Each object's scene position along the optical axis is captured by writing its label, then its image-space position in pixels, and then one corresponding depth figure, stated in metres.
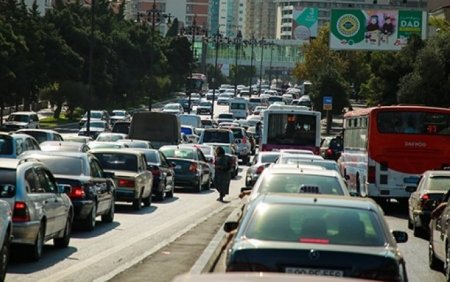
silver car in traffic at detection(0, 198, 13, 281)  13.98
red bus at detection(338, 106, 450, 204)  32.34
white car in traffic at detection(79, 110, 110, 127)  76.07
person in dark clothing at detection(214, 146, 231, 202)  33.84
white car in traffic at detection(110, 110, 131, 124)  79.86
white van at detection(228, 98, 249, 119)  105.31
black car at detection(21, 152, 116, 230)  21.39
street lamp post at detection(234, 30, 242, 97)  145.61
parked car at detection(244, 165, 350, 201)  15.70
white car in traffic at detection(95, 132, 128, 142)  45.92
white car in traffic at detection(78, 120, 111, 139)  66.00
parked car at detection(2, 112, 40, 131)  59.25
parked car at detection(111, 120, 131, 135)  56.19
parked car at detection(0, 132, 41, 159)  27.30
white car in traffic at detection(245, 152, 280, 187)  32.77
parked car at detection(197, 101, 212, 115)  110.38
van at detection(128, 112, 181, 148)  48.44
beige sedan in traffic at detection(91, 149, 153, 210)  28.06
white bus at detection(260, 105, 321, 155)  43.12
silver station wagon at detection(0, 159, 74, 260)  16.05
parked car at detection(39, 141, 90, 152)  30.93
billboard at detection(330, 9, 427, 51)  80.19
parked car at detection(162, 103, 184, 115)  91.21
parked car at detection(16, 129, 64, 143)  37.78
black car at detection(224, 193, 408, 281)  9.44
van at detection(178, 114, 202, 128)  70.31
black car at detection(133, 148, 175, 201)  32.59
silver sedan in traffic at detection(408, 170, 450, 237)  24.33
